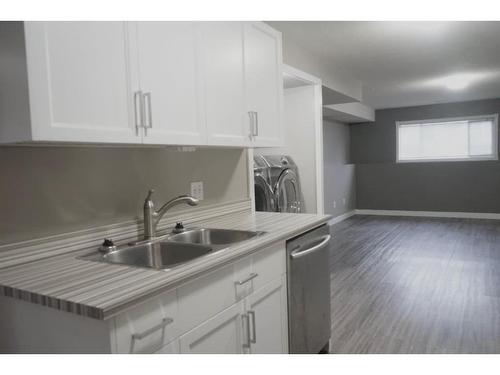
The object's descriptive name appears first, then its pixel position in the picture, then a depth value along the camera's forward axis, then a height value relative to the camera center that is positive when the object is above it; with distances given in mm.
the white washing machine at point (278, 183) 3559 -230
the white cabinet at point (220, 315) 1135 -536
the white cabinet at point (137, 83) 1190 +314
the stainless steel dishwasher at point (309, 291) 1983 -730
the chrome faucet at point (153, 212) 1850 -236
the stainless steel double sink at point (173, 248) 1671 -396
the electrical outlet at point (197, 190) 2305 -167
